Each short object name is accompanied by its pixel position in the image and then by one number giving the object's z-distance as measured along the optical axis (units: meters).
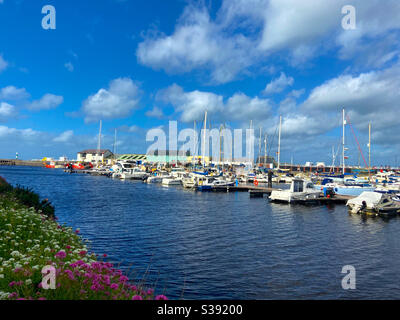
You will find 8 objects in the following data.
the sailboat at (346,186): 59.06
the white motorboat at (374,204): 37.91
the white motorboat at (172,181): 86.25
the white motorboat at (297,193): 47.33
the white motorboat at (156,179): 98.00
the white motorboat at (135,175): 112.60
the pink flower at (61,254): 9.27
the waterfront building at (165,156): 191.15
